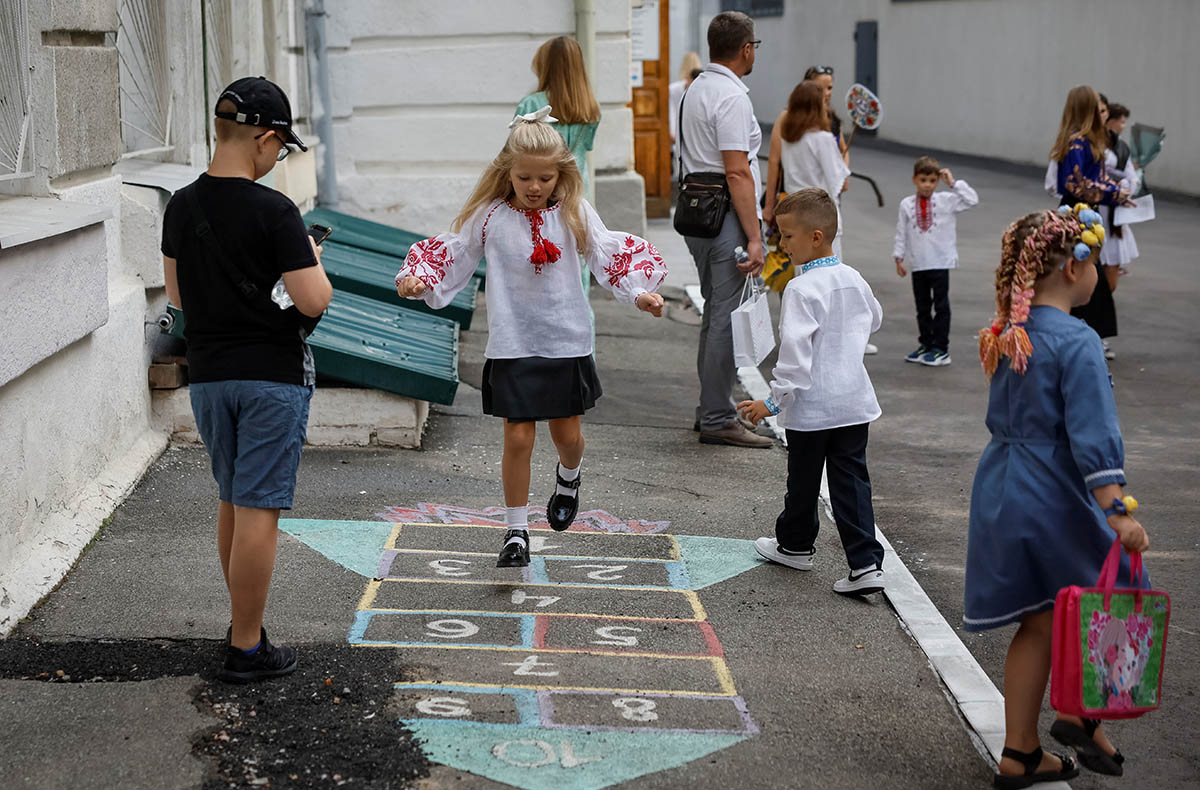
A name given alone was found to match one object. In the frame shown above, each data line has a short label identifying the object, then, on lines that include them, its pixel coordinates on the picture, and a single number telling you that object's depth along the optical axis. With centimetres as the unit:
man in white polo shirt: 728
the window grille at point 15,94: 546
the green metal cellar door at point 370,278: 864
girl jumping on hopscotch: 514
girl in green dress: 759
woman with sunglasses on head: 988
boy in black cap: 396
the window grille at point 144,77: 790
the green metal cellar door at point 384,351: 688
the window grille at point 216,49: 912
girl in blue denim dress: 376
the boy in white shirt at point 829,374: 514
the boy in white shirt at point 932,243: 998
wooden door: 1859
